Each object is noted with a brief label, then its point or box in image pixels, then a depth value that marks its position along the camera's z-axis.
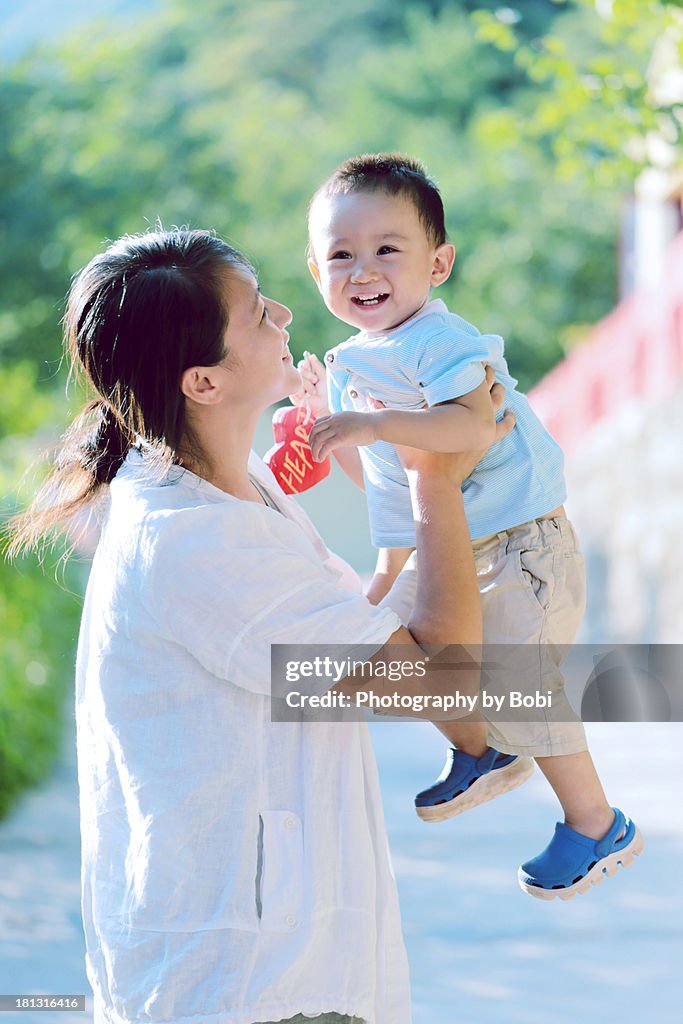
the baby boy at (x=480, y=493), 2.38
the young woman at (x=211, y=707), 2.14
